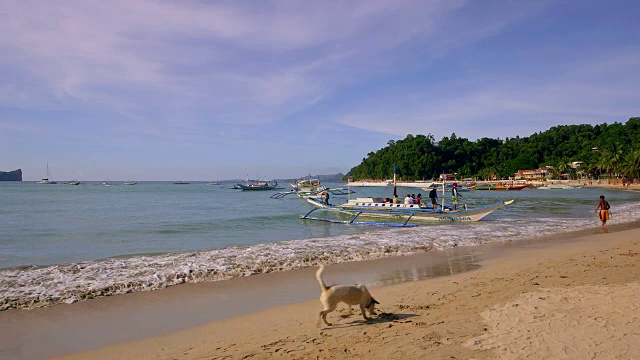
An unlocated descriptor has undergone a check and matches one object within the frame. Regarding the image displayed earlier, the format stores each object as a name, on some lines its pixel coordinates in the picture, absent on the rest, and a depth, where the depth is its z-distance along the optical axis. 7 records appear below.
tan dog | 5.86
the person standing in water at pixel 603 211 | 20.38
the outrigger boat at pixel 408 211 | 23.48
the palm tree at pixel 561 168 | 111.25
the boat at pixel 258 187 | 92.86
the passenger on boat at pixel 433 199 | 25.09
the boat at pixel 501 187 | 83.11
